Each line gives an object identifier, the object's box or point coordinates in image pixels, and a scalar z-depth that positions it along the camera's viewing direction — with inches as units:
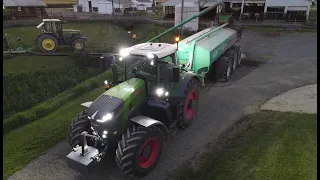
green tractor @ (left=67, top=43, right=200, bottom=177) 222.4
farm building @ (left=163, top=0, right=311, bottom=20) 1203.1
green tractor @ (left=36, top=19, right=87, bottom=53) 696.4
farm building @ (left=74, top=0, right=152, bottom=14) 1540.4
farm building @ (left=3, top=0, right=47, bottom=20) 1074.1
